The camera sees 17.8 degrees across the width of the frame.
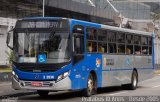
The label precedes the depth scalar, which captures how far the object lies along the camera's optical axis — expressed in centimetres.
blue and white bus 1852
